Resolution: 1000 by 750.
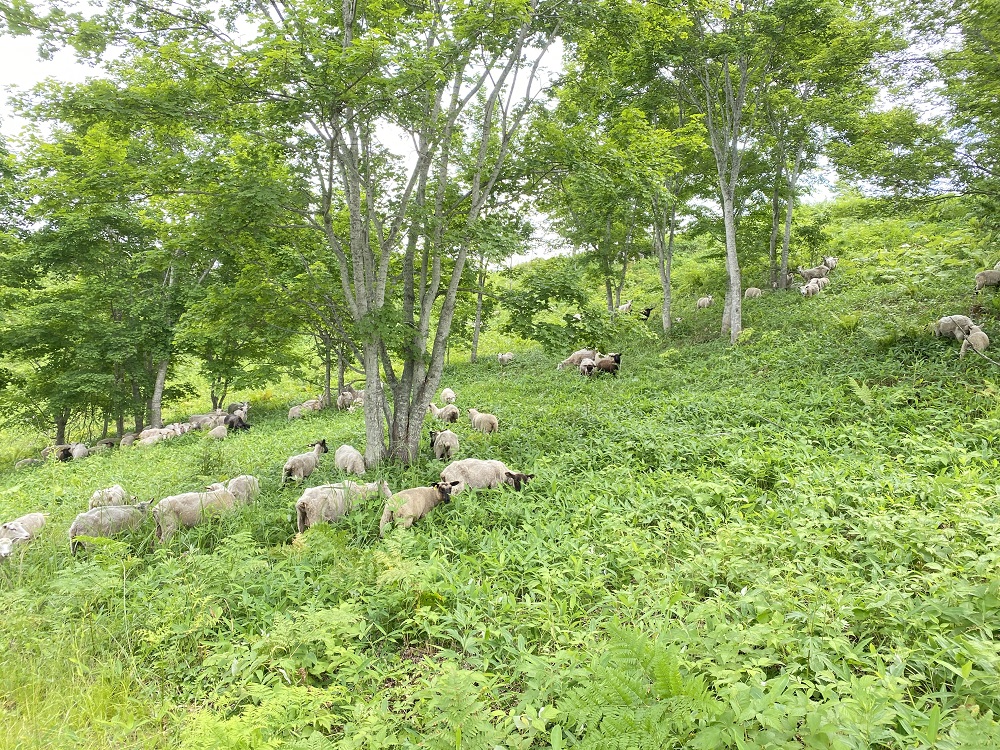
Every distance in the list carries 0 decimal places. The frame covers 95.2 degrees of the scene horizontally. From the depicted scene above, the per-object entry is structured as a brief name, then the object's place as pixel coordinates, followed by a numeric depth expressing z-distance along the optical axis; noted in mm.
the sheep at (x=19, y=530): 5902
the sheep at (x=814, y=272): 17516
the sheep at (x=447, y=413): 11930
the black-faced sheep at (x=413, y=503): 6020
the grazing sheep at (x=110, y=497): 7148
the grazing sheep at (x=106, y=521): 6254
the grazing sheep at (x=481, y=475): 7117
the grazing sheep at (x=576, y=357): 16188
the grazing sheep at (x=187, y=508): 6375
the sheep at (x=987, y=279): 10211
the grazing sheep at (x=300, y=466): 8500
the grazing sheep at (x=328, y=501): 6277
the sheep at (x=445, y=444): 8961
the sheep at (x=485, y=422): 10377
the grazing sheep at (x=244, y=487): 7418
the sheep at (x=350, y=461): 8523
